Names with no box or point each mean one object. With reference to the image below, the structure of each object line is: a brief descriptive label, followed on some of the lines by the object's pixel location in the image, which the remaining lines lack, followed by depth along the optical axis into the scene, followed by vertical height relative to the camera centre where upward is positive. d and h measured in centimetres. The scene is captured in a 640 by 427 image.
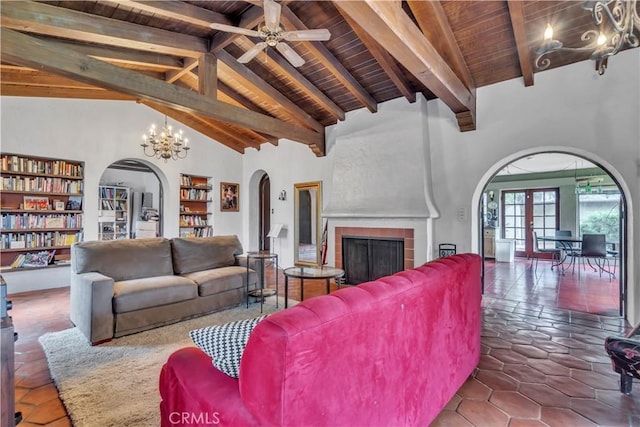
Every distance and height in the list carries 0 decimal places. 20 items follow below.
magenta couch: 93 -55
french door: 852 +15
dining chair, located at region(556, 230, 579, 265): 645 -55
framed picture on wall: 755 +56
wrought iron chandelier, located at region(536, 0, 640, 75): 179 +119
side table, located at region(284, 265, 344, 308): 335 -62
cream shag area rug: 187 -118
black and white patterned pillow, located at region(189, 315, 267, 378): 116 -49
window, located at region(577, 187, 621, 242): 759 +22
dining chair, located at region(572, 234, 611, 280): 557 -46
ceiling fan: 254 +169
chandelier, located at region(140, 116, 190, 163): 538 +136
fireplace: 489 -54
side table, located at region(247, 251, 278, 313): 400 -87
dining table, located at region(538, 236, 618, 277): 618 -60
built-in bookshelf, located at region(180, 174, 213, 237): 696 +31
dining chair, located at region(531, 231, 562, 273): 659 -95
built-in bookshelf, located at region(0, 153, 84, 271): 473 +14
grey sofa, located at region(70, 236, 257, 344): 290 -70
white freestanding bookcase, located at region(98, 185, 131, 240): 775 +16
